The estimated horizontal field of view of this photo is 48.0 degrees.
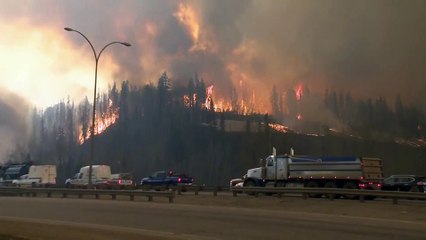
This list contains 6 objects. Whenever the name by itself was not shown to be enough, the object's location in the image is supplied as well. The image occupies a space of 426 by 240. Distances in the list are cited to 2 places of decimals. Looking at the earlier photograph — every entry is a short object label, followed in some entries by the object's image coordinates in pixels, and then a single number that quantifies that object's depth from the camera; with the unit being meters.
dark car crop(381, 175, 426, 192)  36.09
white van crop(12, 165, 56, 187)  52.22
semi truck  31.09
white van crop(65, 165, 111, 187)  47.41
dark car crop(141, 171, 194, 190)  44.53
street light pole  34.69
